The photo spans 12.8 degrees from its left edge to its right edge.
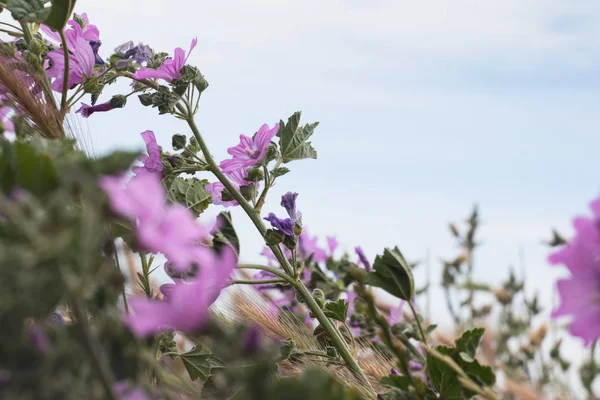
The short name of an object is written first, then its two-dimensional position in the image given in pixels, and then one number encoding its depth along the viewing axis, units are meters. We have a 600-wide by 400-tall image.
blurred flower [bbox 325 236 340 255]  1.50
